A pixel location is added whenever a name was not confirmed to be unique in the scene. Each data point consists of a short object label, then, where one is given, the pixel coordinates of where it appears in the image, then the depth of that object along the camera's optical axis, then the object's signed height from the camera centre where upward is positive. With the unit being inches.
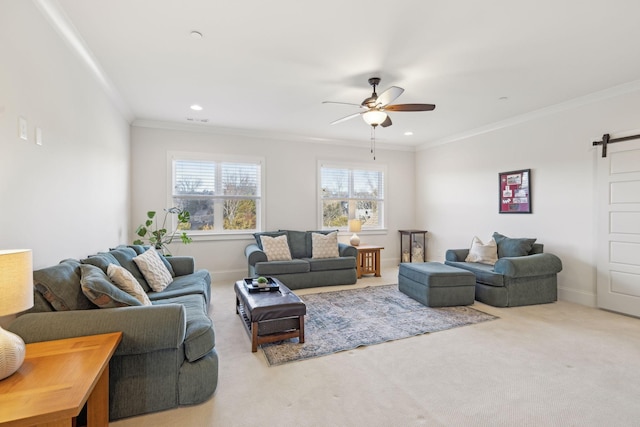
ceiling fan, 127.1 +46.2
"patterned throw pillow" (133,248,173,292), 123.3 -23.9
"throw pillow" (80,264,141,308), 75.0 -20.1
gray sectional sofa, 68.7 -30.3
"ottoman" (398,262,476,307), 152.3 -36.9
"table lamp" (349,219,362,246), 238.5 -9.1
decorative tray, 122.8 -30.2
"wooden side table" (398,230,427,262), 263.6 -21.9
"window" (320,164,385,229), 251.9 +15.9
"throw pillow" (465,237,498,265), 182.5 -23.7
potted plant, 187.5 -11.5
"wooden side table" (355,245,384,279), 222.4 -34.7
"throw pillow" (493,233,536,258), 170.4 -18.6
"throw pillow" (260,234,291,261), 195.2 -22.7
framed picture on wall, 186.2 +14.4
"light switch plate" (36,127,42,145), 84.7 +21.6
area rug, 107.9 -47.0
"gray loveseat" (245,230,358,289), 183.9 -32.4
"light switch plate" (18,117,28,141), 76.5 +21.6
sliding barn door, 140.6 -6.9
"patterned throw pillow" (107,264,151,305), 91.7 -21.1
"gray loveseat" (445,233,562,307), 153.6 -33.5
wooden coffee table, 105.3 -36.1
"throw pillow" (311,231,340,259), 208.2 -21.9
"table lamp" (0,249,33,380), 51.0 -14.3
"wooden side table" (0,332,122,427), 44.0 -28.3
